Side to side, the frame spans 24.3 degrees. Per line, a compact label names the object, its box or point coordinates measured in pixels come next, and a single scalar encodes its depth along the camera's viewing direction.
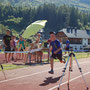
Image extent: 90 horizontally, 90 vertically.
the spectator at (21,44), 15.78
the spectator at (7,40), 12.91
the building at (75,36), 82.27
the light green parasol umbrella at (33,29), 12.71
